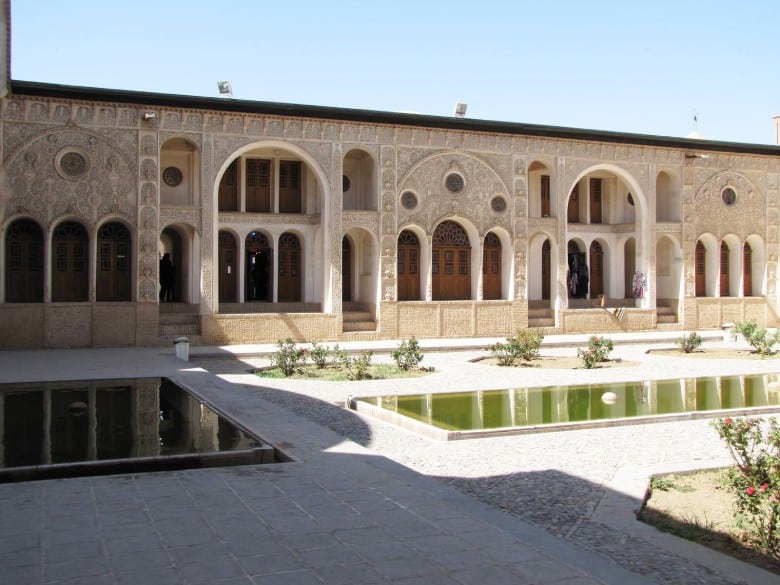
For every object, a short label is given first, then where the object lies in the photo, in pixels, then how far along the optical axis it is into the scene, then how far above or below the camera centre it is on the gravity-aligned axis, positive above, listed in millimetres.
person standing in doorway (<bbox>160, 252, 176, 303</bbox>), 19750 +547
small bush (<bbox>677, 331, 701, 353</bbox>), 16578 -884
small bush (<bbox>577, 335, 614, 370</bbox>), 13820 -912
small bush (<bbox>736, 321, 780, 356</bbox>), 16016 -816
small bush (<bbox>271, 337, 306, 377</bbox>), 12867 -923
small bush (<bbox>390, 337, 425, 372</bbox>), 13323 -911
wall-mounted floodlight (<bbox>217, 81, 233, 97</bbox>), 18516 +4861
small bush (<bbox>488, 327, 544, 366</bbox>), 14469 -845
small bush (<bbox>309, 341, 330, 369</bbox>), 13500 -912
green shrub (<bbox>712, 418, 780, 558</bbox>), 4512 -1105
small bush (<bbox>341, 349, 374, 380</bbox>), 12254 -1028
